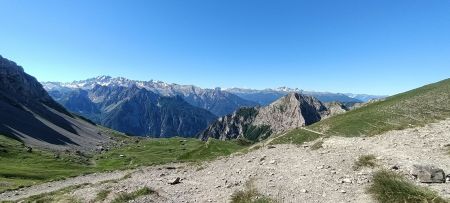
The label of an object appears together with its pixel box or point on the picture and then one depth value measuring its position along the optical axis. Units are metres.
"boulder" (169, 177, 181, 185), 28.98
